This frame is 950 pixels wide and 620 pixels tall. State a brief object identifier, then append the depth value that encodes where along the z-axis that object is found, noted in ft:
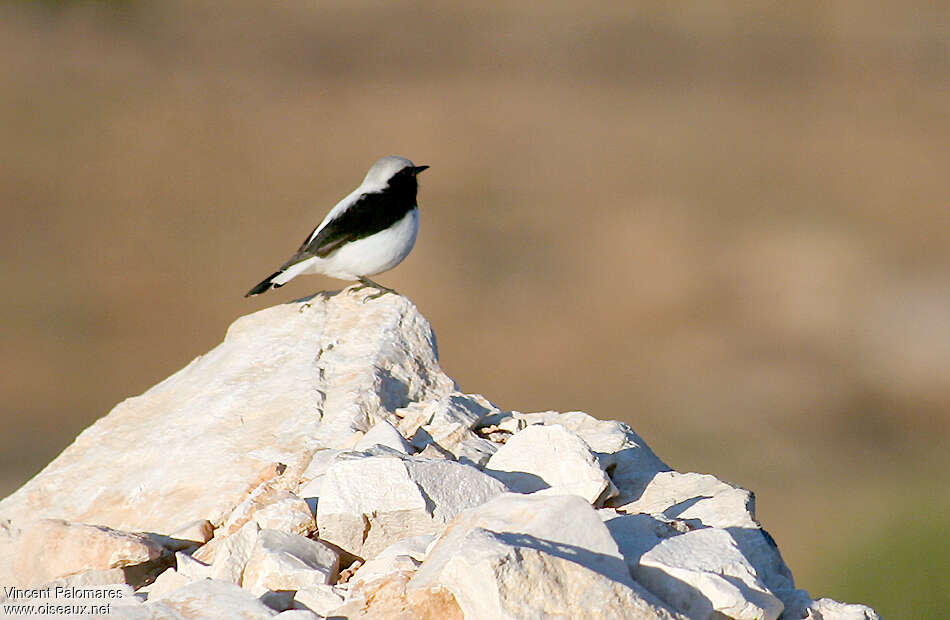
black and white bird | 47.37
